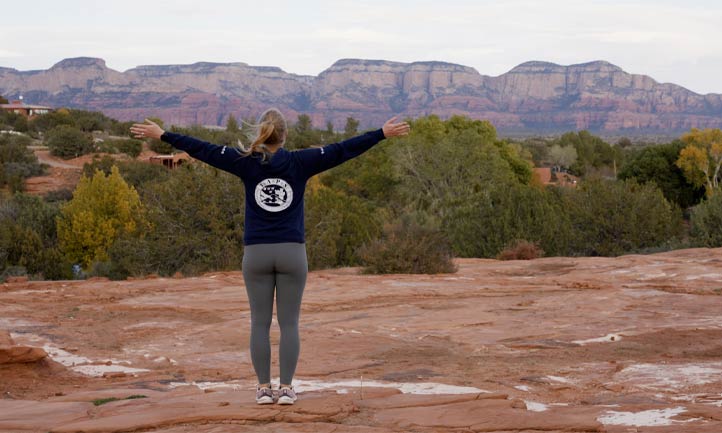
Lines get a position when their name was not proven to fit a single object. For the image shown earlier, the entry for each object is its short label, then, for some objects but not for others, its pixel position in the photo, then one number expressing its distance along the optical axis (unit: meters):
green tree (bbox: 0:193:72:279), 29.24
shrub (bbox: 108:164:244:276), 22.36
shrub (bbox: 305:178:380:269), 24.04
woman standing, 5.43
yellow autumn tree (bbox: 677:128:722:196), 51.62
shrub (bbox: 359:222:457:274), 17.89
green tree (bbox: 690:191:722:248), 26.33
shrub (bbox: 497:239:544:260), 23.25
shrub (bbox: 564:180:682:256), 30.45
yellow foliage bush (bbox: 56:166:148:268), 34.84
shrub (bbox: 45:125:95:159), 61.94
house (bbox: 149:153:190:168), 58.62
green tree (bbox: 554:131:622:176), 84.69
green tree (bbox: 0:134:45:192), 51.75
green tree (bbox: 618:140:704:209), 53.38
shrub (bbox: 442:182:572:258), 28.97
